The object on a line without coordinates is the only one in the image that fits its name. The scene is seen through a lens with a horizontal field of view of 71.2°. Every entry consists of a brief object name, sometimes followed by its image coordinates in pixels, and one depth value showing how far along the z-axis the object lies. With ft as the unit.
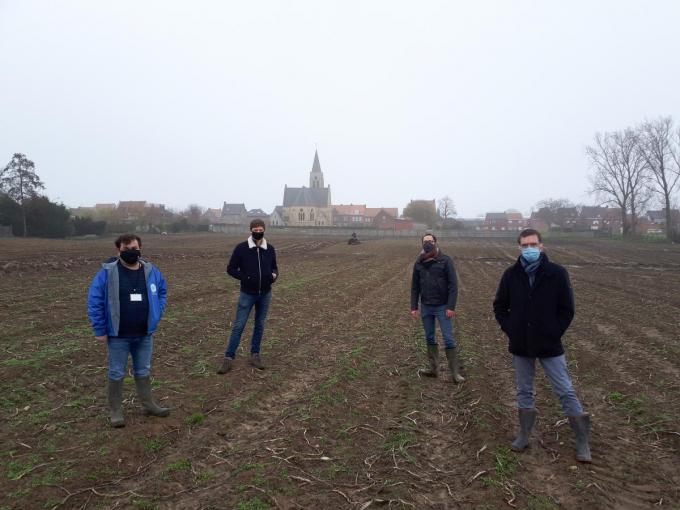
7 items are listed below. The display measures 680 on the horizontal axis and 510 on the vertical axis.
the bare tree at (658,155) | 192.44
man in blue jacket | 16.25
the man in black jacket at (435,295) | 22.22
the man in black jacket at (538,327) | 14.74
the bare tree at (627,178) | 209.05
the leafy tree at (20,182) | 147.54
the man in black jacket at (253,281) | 22.27
